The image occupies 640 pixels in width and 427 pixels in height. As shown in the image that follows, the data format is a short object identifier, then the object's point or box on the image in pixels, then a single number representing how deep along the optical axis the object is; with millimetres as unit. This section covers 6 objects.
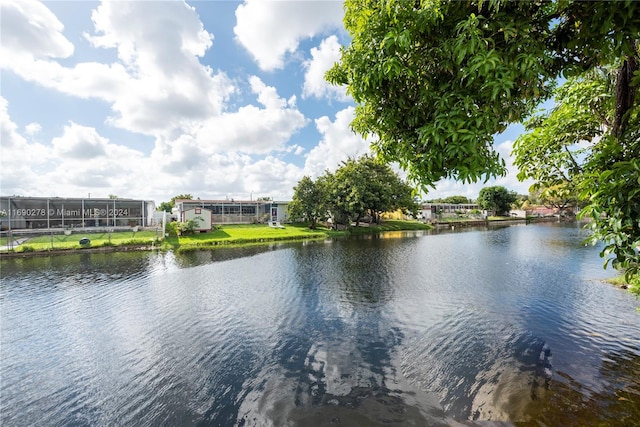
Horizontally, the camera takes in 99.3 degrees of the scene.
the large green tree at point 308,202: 44156
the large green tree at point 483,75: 3346
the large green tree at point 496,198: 83000
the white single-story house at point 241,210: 47844
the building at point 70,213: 33688
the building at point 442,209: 71188
